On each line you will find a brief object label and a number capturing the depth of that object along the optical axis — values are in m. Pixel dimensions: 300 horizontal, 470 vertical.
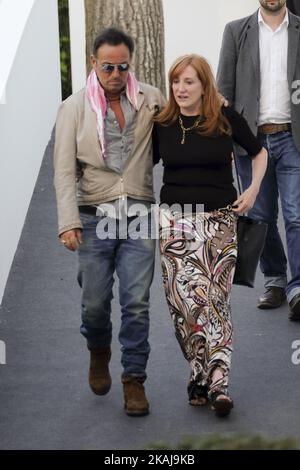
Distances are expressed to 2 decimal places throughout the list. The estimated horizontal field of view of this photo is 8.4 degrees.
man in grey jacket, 11.66
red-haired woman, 9.72
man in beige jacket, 9.62
